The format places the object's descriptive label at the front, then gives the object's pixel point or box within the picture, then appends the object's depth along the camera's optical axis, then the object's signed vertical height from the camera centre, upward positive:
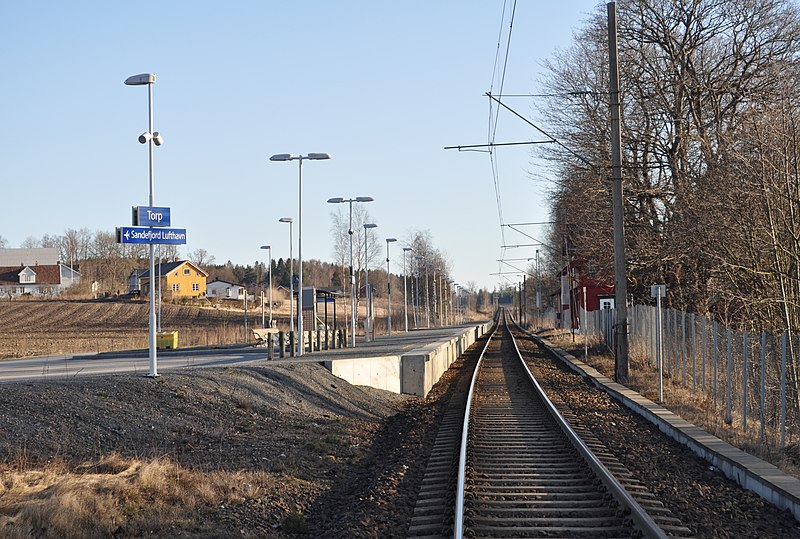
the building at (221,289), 165.25 +2.76
